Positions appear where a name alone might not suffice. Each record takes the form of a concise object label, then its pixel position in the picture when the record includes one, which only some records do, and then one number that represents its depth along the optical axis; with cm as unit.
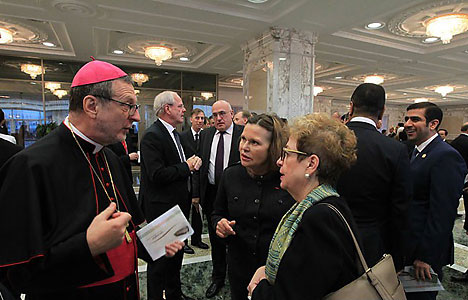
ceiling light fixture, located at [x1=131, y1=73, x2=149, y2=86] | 971
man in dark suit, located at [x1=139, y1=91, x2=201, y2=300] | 236
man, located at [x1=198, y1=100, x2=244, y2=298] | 319
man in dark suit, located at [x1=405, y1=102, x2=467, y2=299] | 196
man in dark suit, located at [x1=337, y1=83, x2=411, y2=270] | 179
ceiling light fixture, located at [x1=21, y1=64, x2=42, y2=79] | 856
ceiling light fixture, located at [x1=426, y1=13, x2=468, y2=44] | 513
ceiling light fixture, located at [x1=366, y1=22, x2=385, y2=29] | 559
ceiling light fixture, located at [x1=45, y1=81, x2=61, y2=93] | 894
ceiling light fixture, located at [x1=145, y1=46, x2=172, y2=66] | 719
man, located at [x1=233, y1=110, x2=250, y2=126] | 413
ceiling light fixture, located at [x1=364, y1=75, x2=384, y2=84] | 1063
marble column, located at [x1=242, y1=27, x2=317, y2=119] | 582
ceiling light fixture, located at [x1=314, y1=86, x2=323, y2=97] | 1214
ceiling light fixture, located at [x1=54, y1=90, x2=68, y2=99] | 911
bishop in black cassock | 100
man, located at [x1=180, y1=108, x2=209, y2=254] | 314
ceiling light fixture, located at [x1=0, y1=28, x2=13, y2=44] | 609
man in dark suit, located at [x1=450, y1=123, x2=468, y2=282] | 452
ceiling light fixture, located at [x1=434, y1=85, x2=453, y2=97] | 1212
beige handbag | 93
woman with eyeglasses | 94
